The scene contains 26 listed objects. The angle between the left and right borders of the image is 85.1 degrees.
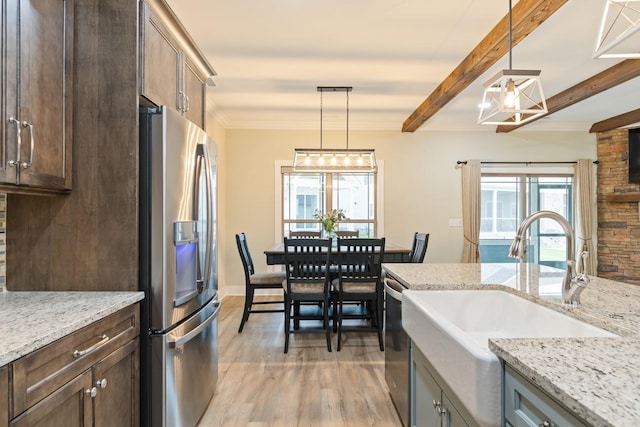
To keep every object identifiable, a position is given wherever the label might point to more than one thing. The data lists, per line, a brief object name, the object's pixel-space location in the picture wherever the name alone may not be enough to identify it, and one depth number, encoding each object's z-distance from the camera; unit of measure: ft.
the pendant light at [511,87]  6.38
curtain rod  17.83
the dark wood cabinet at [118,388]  4.36
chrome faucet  4.26
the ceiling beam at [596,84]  10.51
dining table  12.28
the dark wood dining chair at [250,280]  12.20
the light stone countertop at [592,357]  2.10
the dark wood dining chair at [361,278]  10.53
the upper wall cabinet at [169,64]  5.63
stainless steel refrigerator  5.41
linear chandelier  13.29
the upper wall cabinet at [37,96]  4.27
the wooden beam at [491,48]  7.19
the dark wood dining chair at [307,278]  10.44
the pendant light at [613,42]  3.75
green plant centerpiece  14.35
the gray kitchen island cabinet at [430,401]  3.94
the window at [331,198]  17.92
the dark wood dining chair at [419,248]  12.30
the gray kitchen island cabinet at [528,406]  2.39
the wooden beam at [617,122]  15.48
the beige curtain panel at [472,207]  17.42
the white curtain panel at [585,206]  17.33
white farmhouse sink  3.09
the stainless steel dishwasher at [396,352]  6.18
